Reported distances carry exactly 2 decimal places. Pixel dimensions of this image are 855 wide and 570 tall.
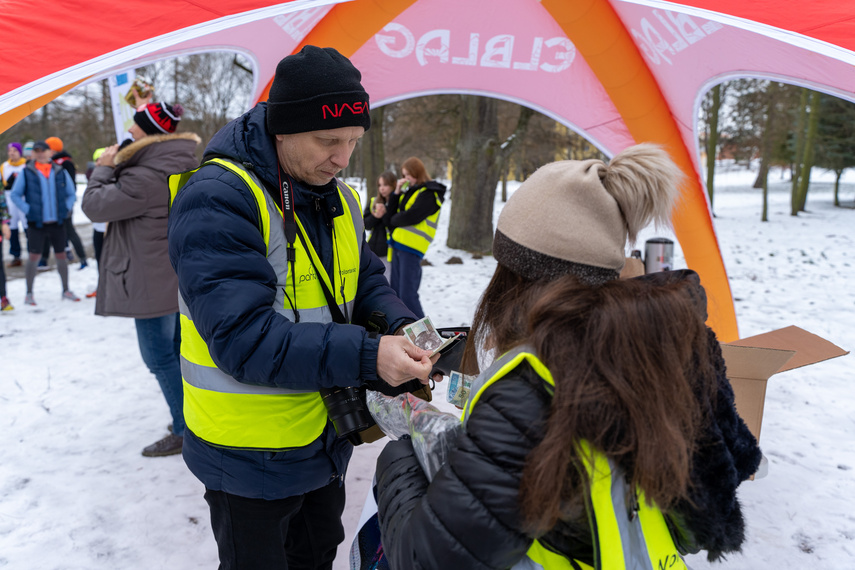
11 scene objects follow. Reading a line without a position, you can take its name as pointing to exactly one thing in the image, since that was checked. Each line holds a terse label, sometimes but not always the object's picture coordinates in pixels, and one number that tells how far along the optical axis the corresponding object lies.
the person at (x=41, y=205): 6.91
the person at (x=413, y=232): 5.96
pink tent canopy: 2.29
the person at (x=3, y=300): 6.59
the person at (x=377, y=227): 6.25
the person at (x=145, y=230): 3.17
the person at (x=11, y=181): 7.90
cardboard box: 2.29
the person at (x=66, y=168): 8.14
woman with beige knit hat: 0.99
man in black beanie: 1.40
